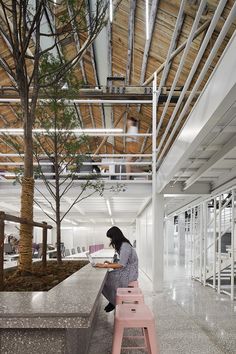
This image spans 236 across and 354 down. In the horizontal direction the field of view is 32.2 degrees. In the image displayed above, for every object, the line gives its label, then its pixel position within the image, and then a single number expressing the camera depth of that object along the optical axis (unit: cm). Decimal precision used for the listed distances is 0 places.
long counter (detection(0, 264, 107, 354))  174
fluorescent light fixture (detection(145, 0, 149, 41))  677
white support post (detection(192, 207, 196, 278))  1108
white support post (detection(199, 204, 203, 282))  979
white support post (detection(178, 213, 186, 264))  2193
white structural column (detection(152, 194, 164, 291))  796
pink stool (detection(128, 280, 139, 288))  519
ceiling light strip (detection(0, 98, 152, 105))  756
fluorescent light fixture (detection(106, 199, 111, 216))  1149
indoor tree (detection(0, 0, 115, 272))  276
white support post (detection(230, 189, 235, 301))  705
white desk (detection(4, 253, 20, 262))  848
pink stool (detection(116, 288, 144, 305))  384
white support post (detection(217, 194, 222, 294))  799
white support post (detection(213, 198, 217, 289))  865
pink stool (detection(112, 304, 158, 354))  292
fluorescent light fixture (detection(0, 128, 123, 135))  480
